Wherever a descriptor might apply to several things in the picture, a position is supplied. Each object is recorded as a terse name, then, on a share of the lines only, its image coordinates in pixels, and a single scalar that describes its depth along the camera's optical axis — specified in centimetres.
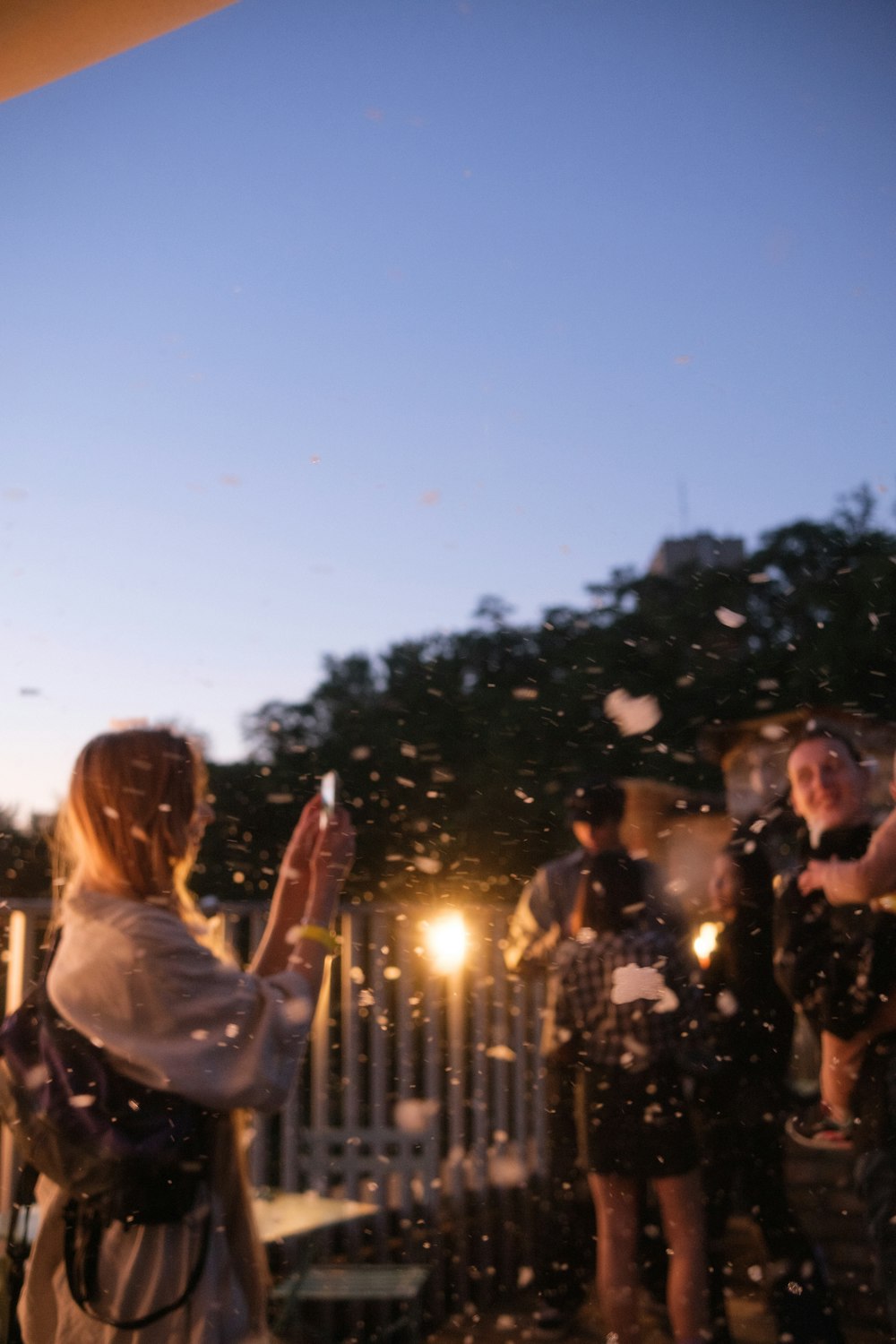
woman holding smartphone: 132
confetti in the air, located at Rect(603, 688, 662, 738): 983
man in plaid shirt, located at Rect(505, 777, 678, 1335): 297
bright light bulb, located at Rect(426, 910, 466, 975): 470
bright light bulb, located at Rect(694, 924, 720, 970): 330
